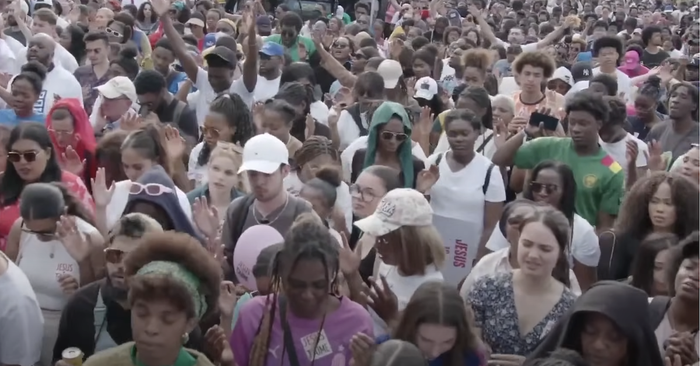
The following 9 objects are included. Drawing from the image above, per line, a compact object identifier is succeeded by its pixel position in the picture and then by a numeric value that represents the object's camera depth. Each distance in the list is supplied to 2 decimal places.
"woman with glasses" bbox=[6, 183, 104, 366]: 4.26
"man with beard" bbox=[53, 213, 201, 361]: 3.78
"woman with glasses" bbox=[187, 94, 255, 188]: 5.99
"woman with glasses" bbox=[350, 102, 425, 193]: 5.80
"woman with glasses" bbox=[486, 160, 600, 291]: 4.88
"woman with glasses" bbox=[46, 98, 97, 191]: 5.86
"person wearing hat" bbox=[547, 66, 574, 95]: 8.77
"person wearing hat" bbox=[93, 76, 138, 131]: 6.74
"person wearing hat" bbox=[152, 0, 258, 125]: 7.59
